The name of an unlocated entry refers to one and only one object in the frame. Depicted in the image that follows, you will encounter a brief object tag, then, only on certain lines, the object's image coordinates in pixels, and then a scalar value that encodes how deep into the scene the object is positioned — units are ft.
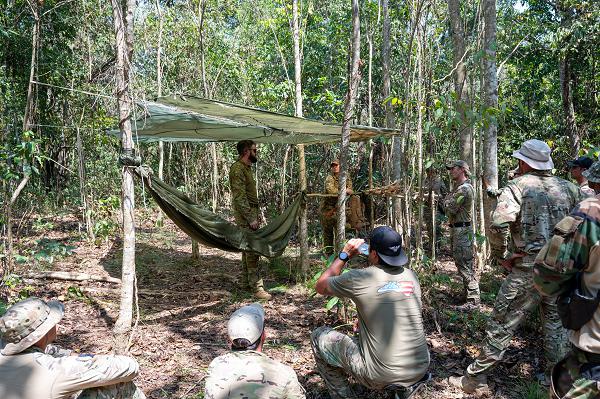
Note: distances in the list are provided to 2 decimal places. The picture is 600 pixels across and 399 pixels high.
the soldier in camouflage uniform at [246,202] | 15.26
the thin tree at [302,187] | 16.65
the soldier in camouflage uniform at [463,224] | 14.17
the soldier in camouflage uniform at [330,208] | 19.52
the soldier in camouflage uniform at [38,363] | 5.40
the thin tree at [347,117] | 11.27
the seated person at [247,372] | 5.31
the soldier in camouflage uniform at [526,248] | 8.60
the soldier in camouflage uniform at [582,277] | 5.02
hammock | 13.04
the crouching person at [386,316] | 7.05
